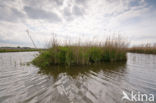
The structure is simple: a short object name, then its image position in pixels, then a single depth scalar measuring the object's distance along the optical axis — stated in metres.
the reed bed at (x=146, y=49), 13.25
